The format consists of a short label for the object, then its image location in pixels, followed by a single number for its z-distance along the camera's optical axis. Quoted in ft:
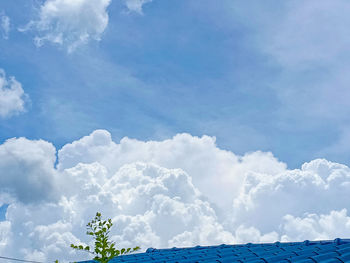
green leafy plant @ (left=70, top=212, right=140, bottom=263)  33.27
